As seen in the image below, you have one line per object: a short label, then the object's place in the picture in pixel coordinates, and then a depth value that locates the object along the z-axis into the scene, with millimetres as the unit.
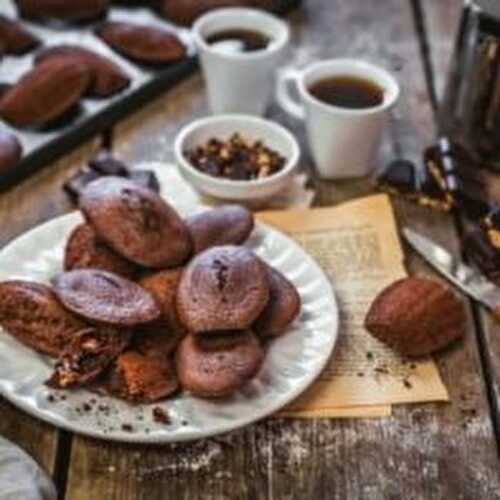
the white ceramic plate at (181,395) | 911
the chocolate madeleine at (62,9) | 1265
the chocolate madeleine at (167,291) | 947
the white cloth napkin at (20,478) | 855
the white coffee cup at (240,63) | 1170
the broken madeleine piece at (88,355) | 923
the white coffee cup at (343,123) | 1117
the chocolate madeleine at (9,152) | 1101
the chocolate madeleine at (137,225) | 973
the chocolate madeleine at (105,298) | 922
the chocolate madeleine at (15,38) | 1222
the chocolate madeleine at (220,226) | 999
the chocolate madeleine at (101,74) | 1185
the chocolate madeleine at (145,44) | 1225
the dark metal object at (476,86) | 1109
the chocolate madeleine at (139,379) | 921
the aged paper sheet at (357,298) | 961
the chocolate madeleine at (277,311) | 959
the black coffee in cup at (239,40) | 1209
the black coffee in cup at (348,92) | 1146
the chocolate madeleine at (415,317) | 980
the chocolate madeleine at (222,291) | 923
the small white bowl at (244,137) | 1096
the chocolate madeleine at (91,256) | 977
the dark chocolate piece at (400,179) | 1124
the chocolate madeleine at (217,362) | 910
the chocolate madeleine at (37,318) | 935
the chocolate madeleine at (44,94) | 1144
